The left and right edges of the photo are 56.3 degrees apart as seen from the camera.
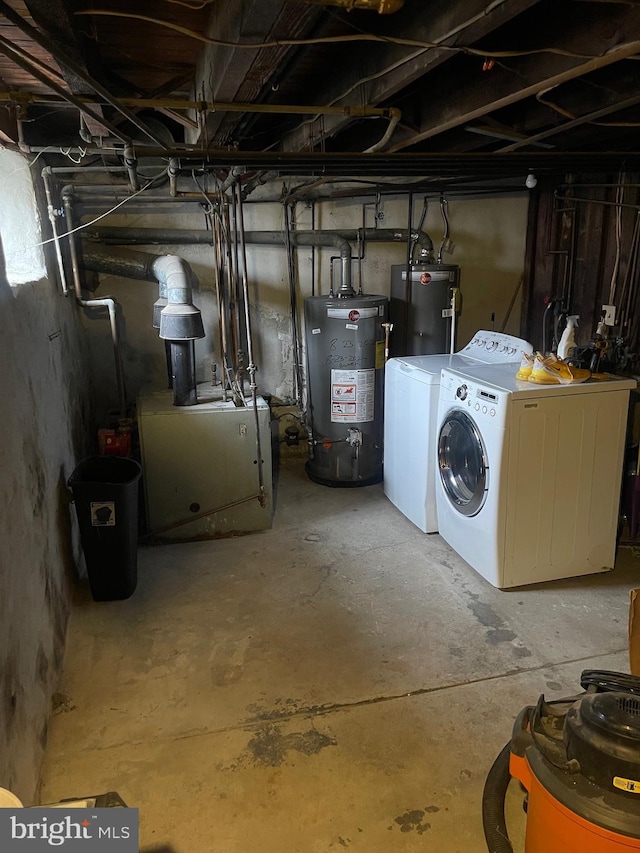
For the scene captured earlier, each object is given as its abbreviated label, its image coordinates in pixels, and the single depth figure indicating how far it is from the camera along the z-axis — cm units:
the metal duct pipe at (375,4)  128
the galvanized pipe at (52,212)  319
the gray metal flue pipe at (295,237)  396
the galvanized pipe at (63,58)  115
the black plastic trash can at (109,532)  271
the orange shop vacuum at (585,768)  122
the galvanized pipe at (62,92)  145
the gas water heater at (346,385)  392
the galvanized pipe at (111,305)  370
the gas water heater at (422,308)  412
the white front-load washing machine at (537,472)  272
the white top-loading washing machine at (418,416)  335
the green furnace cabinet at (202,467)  340
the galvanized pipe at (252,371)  345
